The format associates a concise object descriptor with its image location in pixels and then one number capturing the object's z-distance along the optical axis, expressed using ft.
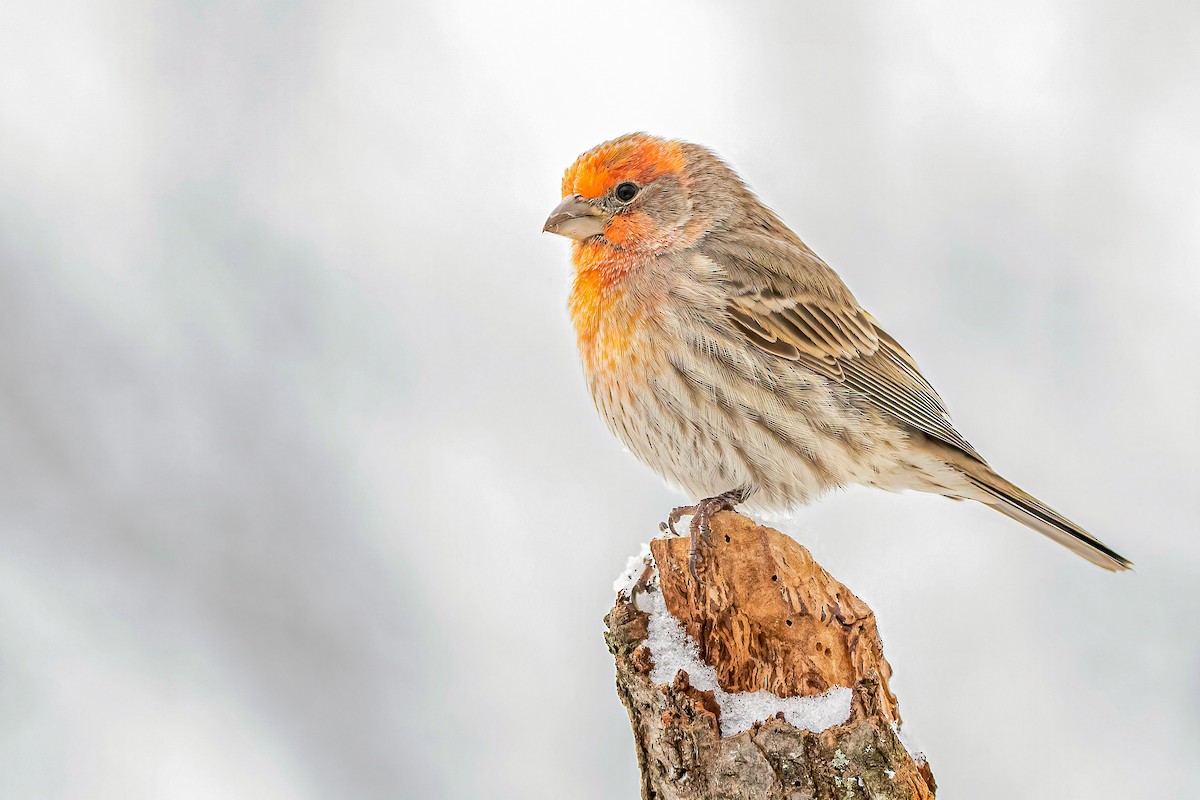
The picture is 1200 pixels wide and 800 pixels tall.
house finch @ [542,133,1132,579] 28.40
